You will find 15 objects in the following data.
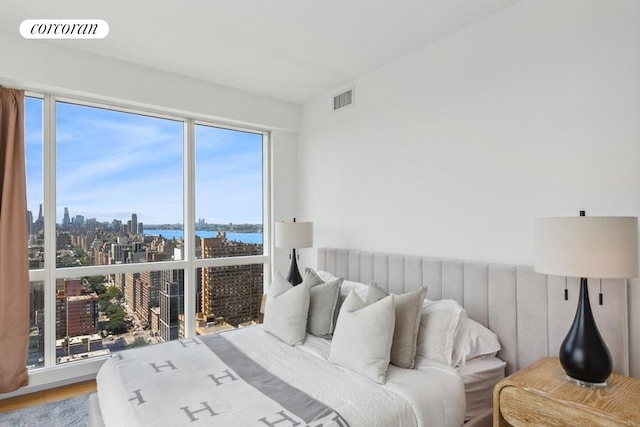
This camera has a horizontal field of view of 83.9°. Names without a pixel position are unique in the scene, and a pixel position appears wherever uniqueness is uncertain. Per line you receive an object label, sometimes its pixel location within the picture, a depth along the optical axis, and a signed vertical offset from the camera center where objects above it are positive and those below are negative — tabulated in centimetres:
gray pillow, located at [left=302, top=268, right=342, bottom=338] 267 -71
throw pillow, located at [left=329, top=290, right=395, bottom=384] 198 -73
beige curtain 285 -24
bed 166 -90
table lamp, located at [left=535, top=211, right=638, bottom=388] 161 -23
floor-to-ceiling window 316 -9
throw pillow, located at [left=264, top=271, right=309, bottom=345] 258 -73
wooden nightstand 147 -83
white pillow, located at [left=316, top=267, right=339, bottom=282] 312 -55
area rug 256 -148
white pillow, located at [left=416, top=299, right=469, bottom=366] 215 -75
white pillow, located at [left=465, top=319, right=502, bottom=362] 221 -82
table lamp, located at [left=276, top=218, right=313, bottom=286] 368 -21
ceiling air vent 369 +123
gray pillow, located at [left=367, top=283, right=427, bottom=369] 210 -68
